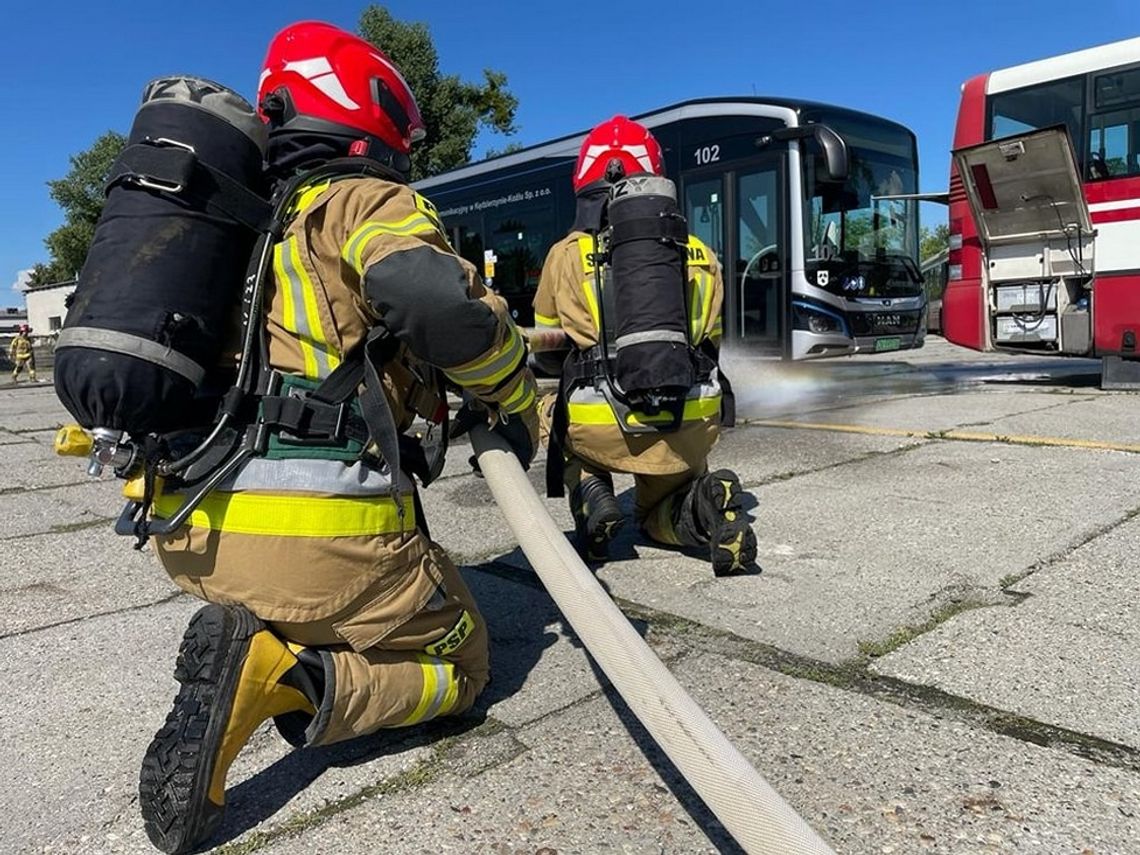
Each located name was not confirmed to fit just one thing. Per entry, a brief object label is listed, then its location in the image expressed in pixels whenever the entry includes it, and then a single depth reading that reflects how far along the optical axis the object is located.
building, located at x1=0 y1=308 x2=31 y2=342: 57.66
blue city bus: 9.17
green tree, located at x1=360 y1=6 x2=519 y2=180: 29.67
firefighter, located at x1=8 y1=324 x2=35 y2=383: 19.19
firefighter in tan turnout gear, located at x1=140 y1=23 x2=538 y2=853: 1.91
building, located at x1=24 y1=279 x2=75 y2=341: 46.88
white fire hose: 1.59
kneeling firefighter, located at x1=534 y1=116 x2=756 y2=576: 3.30
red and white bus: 8.57
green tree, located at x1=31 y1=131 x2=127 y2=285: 43.47
